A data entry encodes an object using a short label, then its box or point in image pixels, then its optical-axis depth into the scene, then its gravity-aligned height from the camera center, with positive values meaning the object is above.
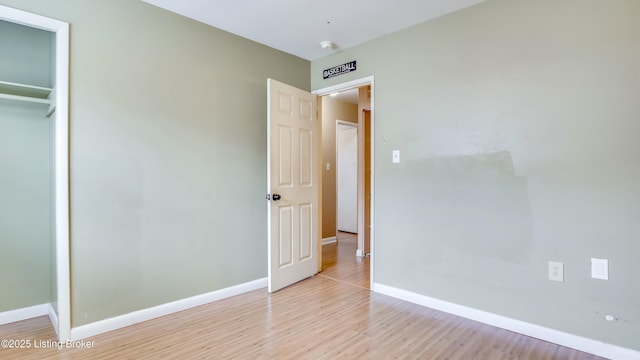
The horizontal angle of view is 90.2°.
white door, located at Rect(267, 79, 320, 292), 3.05 -0.04
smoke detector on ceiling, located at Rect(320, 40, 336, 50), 3.15 +1.35
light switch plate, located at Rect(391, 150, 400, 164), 2.95 +0.21
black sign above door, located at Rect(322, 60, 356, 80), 3.29 +1.17
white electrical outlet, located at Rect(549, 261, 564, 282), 2.13 -0.62
